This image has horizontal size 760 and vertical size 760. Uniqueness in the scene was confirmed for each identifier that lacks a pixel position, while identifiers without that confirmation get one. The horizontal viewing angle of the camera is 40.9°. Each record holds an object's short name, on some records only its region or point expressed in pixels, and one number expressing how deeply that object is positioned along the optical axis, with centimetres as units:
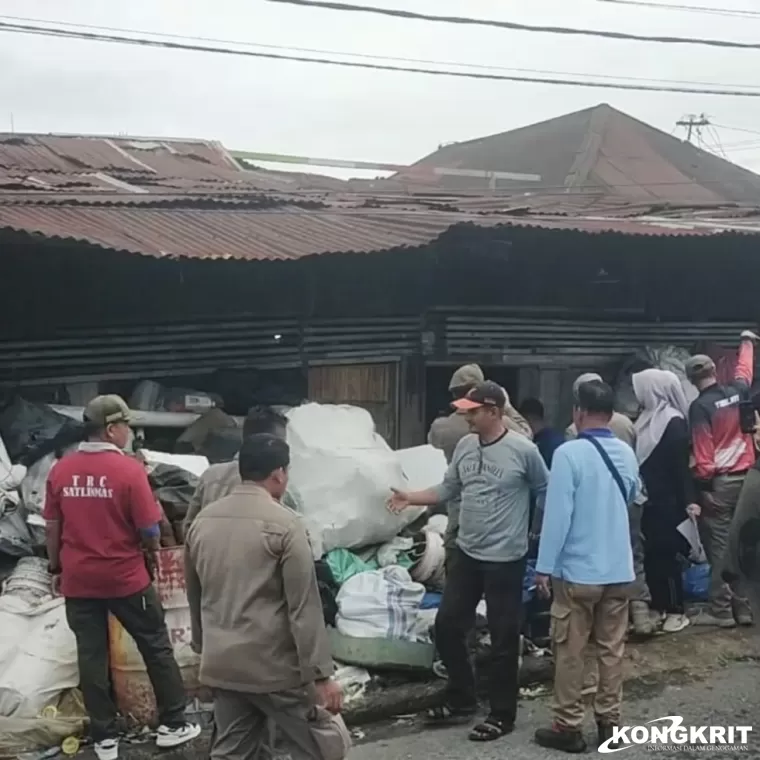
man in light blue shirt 516
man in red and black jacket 734
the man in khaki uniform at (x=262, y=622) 386
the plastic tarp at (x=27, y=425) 650
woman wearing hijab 721
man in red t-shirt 504
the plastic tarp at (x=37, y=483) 611
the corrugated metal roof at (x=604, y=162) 1758
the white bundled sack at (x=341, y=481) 654
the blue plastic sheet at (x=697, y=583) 775
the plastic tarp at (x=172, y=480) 606
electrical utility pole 3581
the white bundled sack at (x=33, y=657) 520
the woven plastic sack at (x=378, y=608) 598
